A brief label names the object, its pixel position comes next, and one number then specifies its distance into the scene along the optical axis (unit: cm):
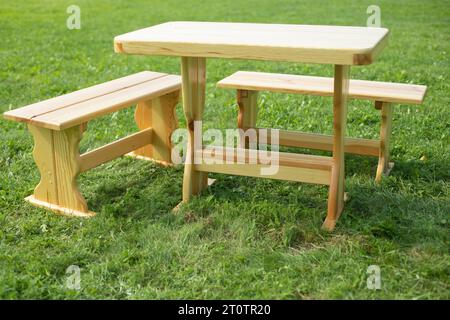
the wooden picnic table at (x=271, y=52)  306
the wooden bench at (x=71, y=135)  374
